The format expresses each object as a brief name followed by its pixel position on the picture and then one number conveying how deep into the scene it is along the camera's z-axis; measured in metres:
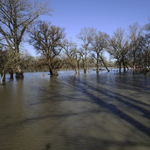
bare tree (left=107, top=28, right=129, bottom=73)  56.12
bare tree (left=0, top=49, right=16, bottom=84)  19.06
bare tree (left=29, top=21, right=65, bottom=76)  38.59
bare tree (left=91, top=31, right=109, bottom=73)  55.41
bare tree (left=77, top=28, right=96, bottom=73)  52.19
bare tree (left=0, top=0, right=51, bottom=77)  28.81
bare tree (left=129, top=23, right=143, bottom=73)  48.06
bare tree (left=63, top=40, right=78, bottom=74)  48.31
